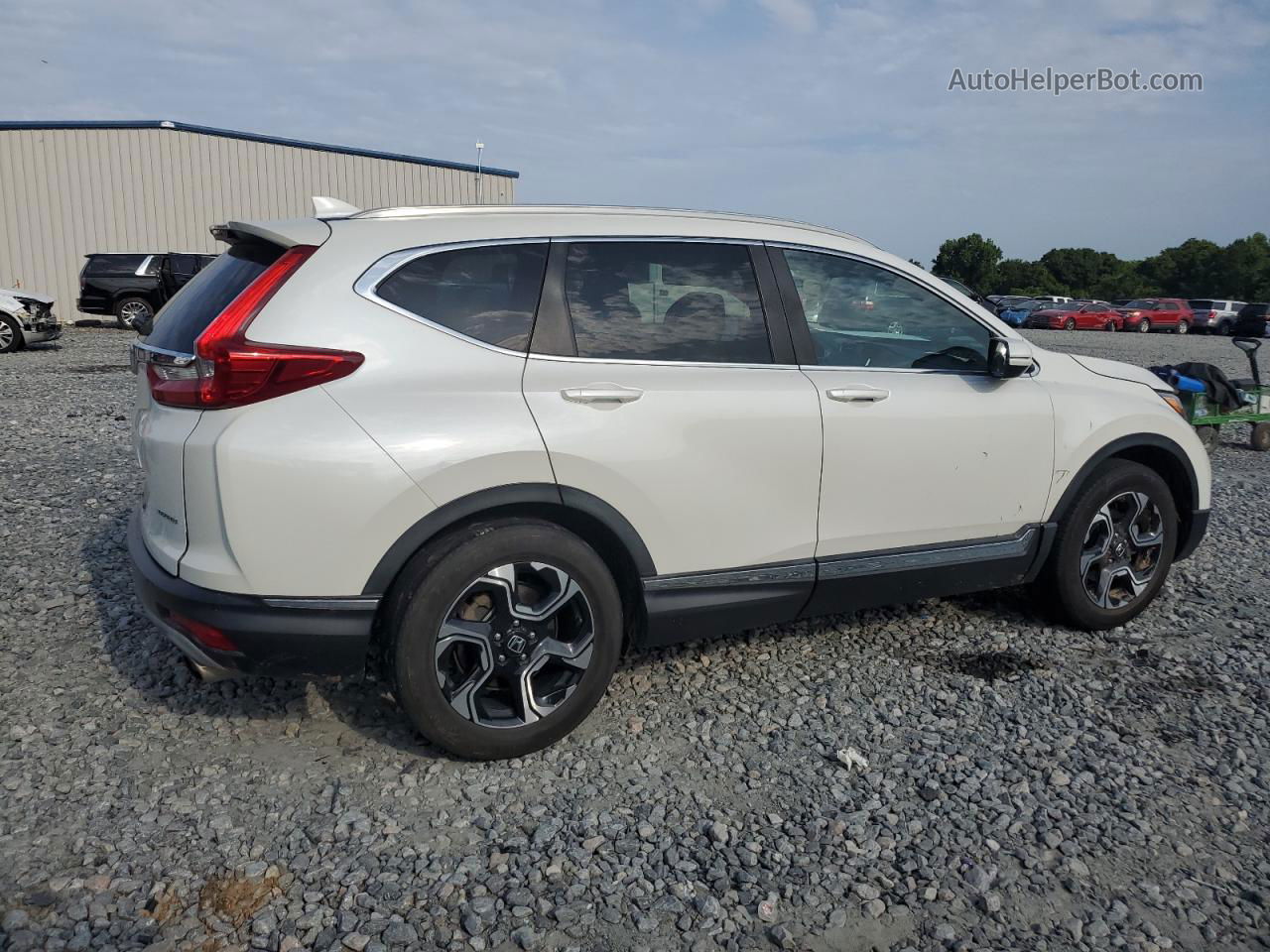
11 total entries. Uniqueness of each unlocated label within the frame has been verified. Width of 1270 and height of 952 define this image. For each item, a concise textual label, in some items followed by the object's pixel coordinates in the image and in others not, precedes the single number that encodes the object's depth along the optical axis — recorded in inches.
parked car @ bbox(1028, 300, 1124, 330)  1622.8
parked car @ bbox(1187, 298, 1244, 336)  1620.3
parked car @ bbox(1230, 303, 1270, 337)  1086.8
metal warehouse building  1048.2
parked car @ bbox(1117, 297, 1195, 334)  1636.3
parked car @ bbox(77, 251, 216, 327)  877.2
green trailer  356.5
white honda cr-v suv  116.8
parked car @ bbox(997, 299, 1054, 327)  1651.2
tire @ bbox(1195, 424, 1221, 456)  364.5
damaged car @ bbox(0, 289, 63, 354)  690.2
